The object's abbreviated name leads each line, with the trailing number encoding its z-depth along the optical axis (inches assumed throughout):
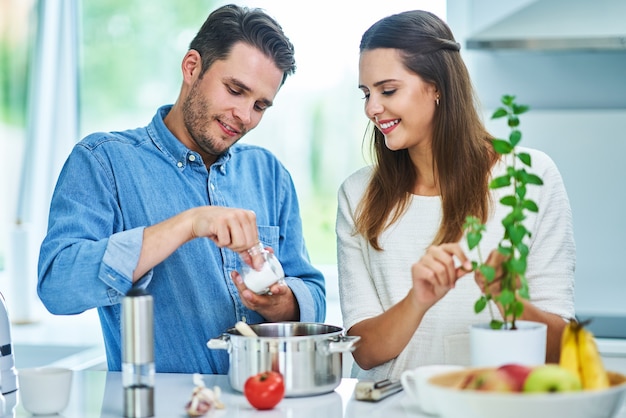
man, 71.2
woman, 71.4
